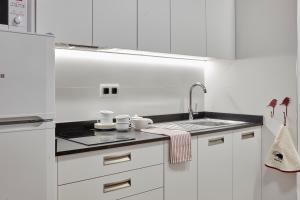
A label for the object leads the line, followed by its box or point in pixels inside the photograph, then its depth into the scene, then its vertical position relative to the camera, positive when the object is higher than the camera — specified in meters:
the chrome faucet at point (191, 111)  2.96 -0.12
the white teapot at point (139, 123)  2.32 -0.18
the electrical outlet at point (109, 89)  2.45 +0.07
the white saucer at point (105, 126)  2.28 -0.20
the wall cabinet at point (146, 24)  1.90 +0.52
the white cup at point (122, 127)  2.24 -0.20
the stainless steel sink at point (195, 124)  2.45 -0.22
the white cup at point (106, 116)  2.31 -0.13
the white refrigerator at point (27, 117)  1.34 -0.08
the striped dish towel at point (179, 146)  2.06 -0.31
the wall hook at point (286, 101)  2.57 -0.02
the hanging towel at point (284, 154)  2.47 -0.43
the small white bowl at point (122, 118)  2.24 -0.14
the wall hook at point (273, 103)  2.64 -0.03
